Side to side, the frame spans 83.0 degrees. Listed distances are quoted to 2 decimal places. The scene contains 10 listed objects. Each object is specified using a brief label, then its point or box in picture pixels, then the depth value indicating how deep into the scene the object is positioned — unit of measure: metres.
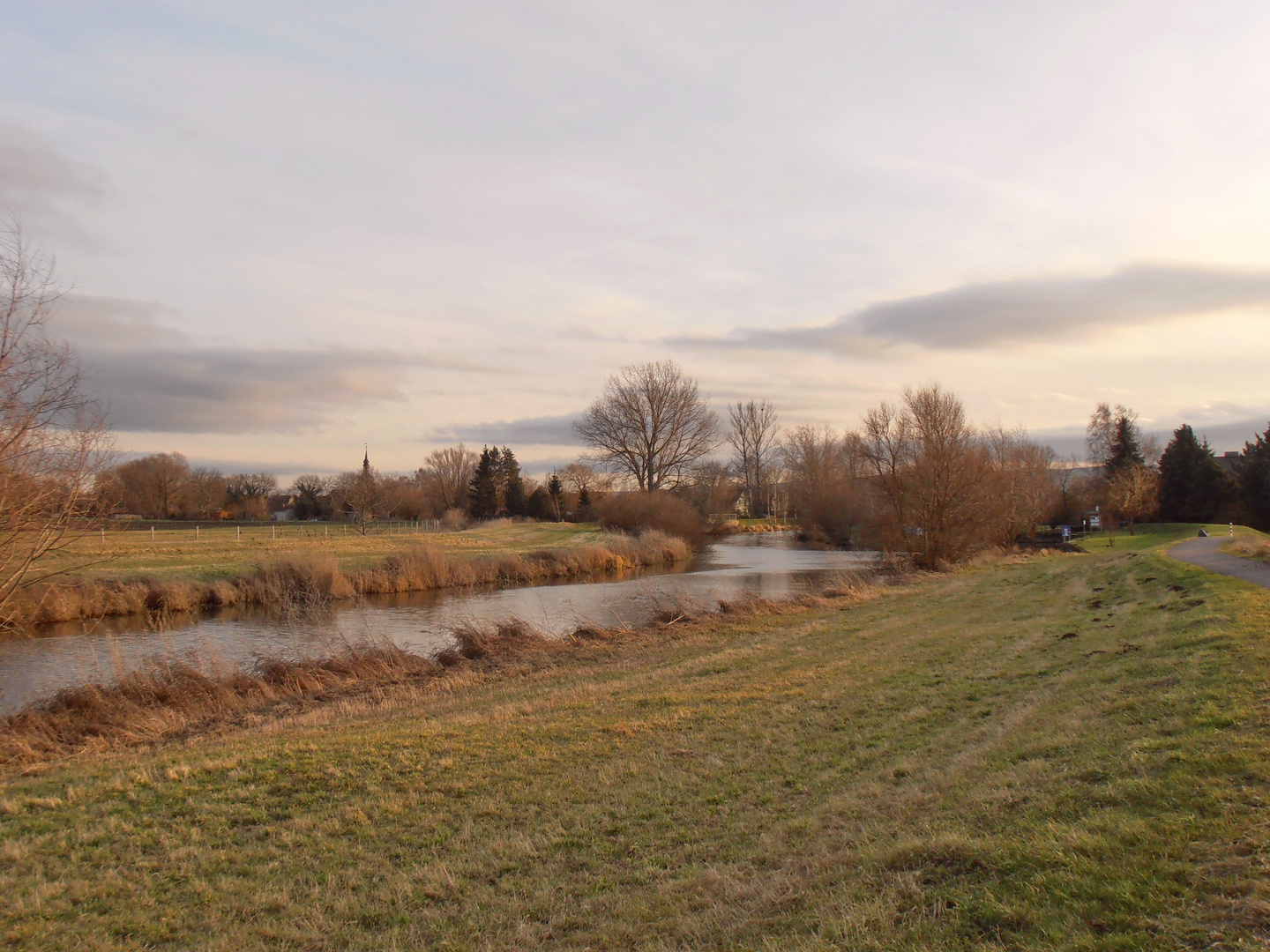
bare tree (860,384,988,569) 33.69
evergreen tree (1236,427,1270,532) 42.72
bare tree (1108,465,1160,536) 47.34
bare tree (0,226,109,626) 9.76
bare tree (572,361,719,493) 58.06
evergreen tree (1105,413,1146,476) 54.78
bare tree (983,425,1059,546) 35.62
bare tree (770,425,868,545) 58.22
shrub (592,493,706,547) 51.84
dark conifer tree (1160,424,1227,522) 47.56
